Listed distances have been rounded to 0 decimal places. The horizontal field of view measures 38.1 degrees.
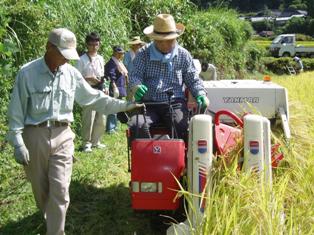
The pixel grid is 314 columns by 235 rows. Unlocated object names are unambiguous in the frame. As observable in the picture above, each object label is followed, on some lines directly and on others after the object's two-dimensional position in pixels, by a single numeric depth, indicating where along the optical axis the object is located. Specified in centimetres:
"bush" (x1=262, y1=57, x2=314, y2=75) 2430
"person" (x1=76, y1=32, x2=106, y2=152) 620
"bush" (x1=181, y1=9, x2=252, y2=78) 1283
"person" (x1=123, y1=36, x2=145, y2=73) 734
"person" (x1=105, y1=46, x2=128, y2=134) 698
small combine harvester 342
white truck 3390
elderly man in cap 350
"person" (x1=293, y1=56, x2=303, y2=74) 2402
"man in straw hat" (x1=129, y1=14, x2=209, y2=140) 422
